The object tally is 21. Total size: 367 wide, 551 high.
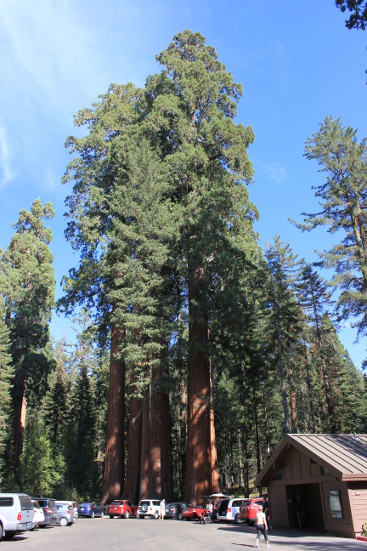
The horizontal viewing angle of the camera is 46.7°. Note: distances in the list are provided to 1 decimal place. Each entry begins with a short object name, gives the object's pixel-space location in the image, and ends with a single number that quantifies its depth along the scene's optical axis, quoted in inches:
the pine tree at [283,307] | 1230.3
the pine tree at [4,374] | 1453.0
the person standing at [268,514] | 640.9
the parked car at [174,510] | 934.4
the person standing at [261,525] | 493.7
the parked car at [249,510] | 794.8
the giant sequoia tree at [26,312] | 1673.2
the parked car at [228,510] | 884.0
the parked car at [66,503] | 900.6
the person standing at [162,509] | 931.3
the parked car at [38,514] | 764.6
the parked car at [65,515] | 878.4
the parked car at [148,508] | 939.3
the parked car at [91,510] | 1087.0
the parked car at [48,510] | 816.4
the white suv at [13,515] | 554.6
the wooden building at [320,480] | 561.0
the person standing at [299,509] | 695.4
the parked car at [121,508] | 987.3
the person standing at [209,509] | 872.2
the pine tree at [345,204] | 912.3
